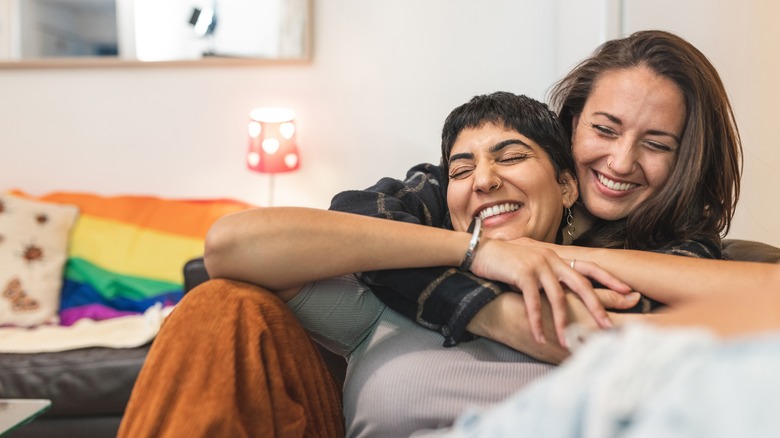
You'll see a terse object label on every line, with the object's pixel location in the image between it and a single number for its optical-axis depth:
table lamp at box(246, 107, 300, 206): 3.86
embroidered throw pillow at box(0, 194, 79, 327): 3.35
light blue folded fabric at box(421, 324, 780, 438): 0.56
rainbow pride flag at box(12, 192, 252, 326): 3.46
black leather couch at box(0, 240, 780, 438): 2.74
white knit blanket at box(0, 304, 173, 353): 2.87
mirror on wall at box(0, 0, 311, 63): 4.06
